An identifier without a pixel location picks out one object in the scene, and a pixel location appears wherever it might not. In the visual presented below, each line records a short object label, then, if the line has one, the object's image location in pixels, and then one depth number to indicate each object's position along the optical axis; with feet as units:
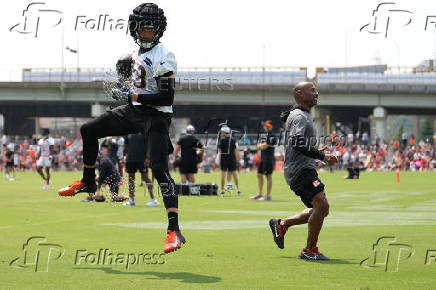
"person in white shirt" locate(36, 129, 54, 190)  93.66
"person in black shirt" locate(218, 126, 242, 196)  82.43
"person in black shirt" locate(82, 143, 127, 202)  64.65
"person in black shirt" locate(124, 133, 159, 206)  64.23
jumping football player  26.50
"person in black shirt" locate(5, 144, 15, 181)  128.88
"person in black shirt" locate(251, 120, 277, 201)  70.79
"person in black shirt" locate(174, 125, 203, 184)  80.84
